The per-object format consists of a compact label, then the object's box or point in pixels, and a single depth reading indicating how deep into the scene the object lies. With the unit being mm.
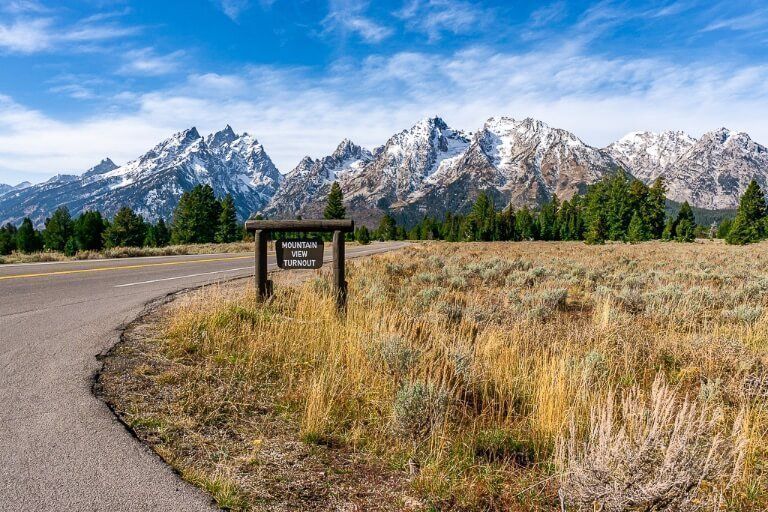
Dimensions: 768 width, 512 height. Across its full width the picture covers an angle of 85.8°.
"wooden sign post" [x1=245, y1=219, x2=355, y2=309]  8078
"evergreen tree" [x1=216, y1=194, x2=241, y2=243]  70812
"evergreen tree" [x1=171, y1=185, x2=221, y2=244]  66250
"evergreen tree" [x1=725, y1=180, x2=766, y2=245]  49531
